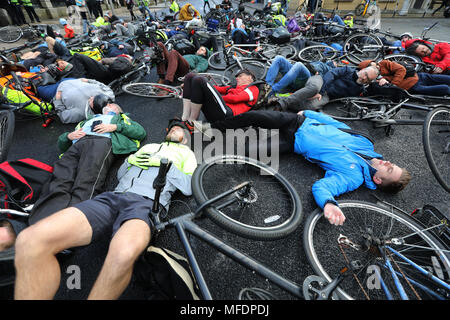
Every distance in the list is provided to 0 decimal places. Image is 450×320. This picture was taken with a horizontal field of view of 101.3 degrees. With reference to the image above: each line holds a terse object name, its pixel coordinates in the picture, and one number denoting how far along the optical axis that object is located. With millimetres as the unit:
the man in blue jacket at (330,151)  2182
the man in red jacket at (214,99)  2877
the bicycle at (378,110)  3405
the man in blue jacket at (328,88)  3671
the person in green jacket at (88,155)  2043
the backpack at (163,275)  1419
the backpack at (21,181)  1883
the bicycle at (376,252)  1532
